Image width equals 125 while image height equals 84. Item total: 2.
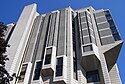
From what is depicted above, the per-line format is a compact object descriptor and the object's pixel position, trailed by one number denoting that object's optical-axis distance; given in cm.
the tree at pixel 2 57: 1045
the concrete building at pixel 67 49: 1892
